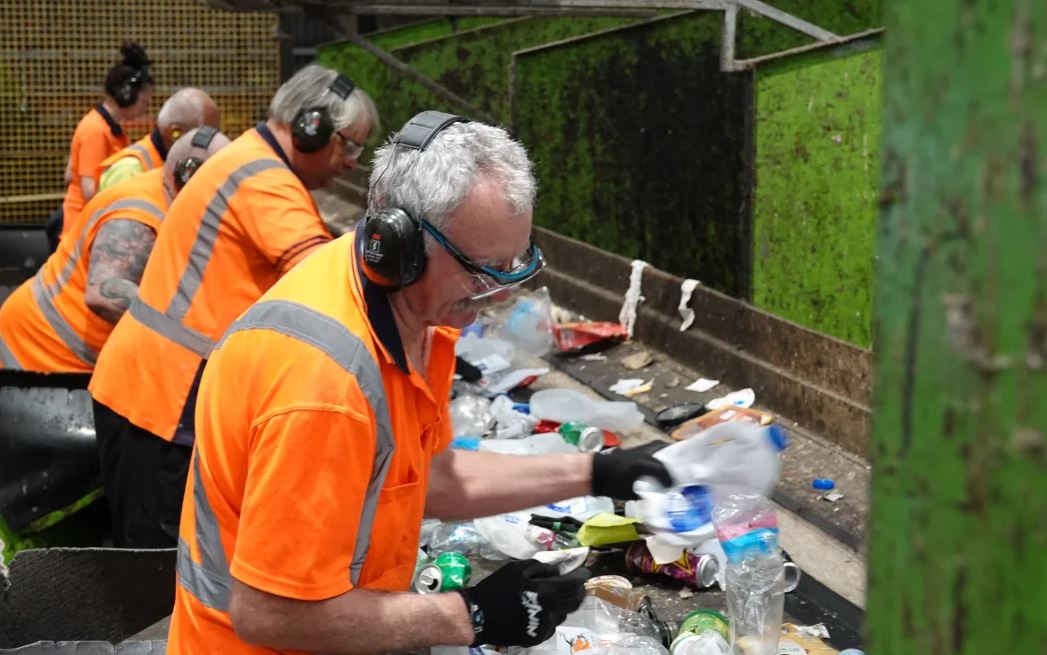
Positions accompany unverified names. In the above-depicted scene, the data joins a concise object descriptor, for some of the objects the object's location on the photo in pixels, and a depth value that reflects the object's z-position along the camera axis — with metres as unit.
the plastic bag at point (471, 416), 4.71
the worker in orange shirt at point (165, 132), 6.00
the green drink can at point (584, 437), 4.21
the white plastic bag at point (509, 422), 4.59
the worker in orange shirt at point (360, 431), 1.82
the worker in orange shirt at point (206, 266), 3.58
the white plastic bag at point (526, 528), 3.56
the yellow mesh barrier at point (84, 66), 11.22
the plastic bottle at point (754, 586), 2.84
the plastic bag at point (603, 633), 2.84
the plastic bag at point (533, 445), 4.14
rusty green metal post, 0.88
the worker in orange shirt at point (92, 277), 4.24
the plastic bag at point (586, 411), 4.52
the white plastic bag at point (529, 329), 5.96
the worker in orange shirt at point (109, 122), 8.03
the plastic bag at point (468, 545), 3.60
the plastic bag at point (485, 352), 5.55
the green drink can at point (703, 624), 2.92
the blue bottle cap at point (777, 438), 2.76
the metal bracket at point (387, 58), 6.12
